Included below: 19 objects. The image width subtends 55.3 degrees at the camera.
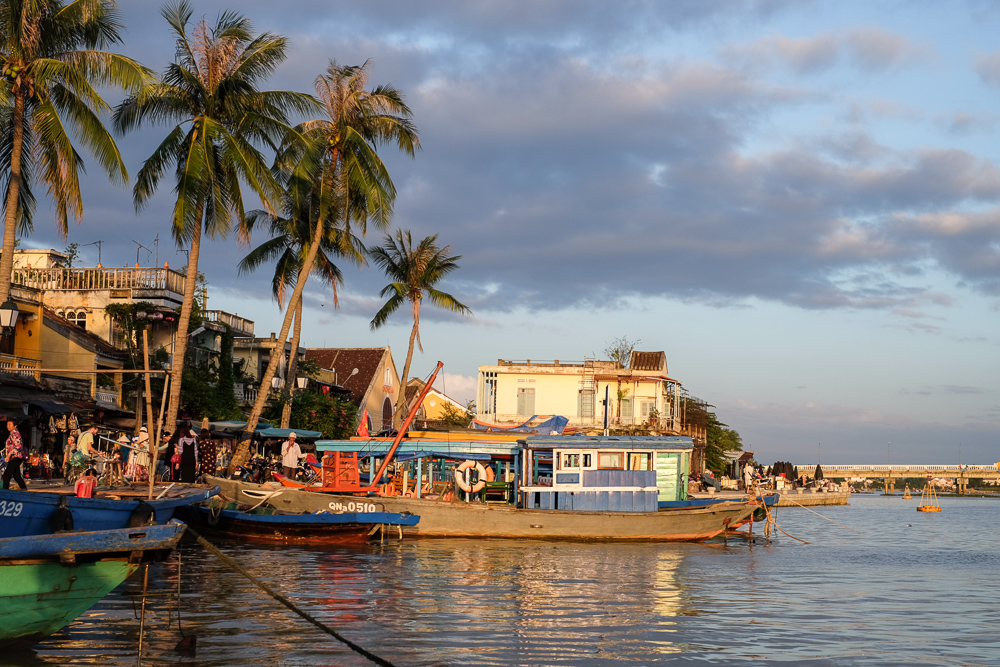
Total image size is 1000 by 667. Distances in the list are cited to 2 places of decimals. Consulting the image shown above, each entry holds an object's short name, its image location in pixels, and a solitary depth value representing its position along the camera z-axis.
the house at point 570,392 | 50.66
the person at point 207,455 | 28.17
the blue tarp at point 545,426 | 32.36
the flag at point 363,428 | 27.19
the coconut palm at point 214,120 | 28.20
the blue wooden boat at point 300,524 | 24.02
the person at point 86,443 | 23.84
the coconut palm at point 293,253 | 36.53
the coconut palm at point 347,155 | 32.84
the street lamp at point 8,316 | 23.34
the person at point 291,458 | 27.09
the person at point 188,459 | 24.41
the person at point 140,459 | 25.20
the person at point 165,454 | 26.42
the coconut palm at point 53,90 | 22.17
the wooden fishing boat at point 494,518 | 24.88
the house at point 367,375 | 57.62
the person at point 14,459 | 18.56
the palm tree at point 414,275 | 43.88
